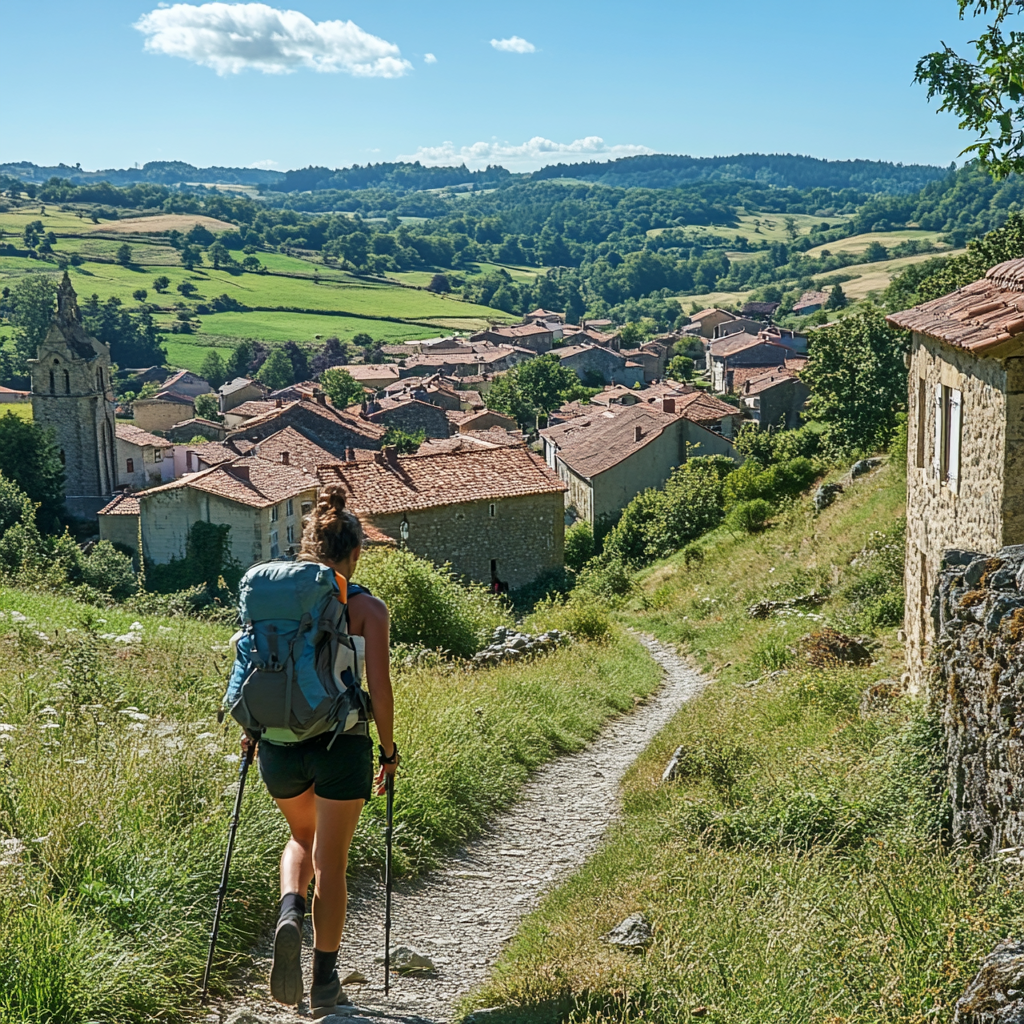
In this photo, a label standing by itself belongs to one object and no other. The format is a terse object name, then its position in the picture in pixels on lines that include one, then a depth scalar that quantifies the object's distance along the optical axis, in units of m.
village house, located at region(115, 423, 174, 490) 76.12
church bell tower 71.75
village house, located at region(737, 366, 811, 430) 68.69
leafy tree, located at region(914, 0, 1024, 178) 10.30
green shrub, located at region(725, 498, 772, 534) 28.25
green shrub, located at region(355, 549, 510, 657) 14.71
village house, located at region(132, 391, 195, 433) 96.81
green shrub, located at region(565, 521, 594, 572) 41.56
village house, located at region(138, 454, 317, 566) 40.94
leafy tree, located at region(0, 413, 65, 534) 61.75
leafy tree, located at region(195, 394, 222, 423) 99.88
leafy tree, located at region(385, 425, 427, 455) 69.38
